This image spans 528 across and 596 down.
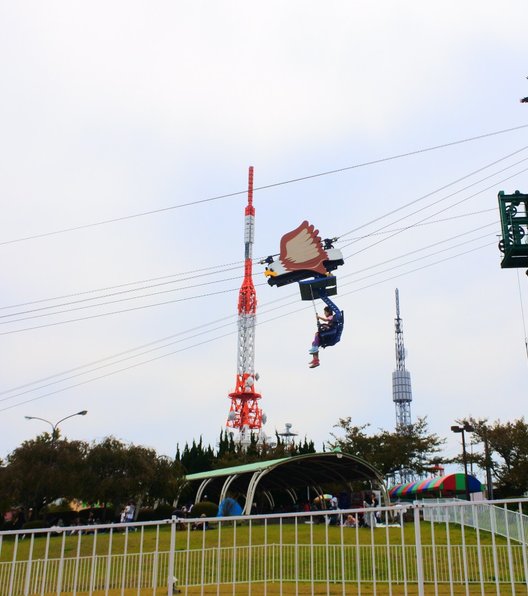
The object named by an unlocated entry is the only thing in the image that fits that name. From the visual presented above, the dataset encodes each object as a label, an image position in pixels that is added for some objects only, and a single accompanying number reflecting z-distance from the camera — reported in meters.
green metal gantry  19.30
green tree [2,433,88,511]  35.94
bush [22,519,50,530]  35.38
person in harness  26.52
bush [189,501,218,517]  37.72
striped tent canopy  40.88
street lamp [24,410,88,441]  39.19
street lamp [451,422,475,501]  35.89
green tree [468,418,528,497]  47.09
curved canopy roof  35.19
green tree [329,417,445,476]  53.56
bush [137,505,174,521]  39.20
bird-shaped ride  26.27
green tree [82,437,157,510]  36.94
